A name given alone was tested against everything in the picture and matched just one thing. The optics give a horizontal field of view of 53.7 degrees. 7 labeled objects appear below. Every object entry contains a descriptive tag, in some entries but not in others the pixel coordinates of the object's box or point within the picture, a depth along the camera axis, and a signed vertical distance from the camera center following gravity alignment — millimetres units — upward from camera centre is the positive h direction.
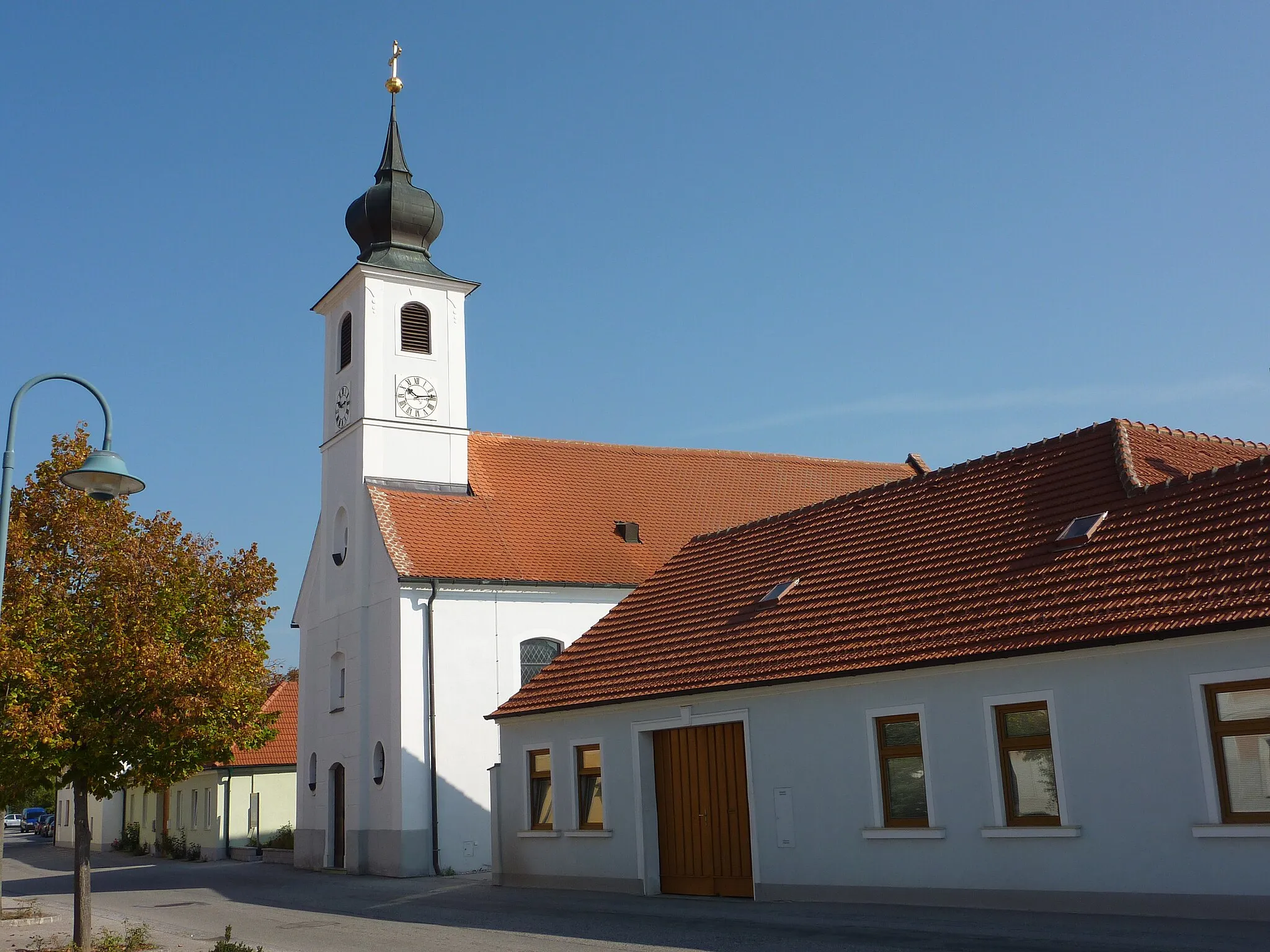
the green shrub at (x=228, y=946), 11688 -1538
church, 27828 +5174
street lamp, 11312 +2741
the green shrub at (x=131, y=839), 47781 -2094
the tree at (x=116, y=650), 13586 +1463
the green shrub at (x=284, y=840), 38219 -1917
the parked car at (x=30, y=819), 93812 -2309
